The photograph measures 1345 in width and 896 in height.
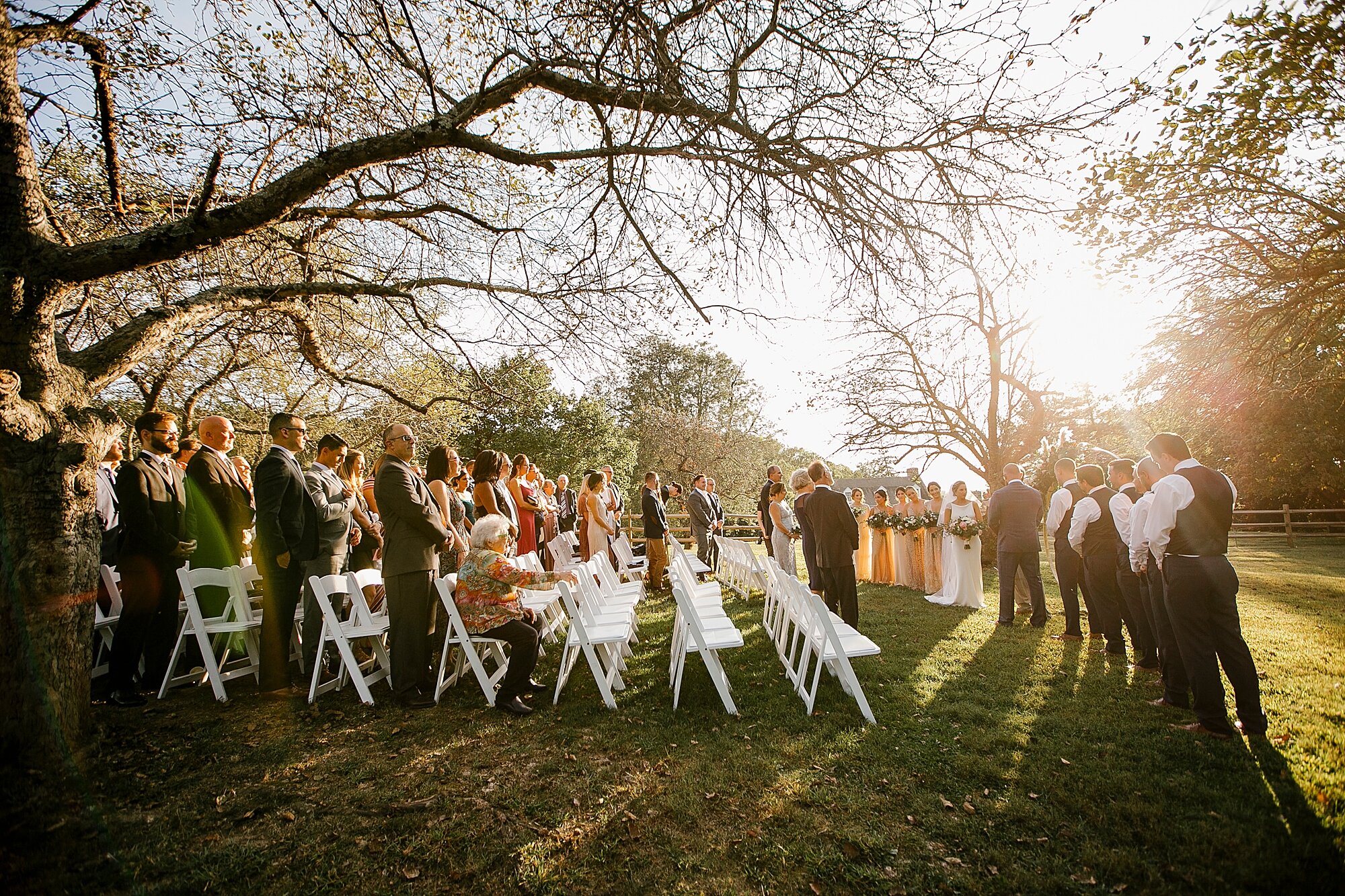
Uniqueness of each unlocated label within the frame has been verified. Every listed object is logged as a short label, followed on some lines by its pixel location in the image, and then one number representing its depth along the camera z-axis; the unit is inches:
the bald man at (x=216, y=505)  198.7
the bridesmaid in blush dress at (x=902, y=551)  434.9
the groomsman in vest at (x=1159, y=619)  173.8
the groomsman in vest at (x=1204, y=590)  147.9
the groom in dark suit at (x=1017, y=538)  298.0
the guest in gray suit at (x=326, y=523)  201.0
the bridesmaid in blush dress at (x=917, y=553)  417.7
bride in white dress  348.5
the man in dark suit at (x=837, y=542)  264.4
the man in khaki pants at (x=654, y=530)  409.1
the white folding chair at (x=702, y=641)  168.6
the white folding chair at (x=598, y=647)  170.9
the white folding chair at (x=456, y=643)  174.4
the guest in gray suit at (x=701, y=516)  476.1
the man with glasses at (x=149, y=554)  181.2
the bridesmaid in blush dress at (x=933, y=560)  397.1
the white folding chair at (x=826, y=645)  159.5
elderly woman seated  174.9
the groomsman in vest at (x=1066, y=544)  266.1
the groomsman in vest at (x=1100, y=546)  238.4
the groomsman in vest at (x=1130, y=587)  214.5
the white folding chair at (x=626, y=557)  390.0
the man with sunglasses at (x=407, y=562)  182.4
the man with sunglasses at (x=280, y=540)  185.2
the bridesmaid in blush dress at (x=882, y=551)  464.1
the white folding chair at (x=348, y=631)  178.5
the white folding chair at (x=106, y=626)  195.2
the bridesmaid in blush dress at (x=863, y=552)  502.0
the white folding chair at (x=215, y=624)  175.3
